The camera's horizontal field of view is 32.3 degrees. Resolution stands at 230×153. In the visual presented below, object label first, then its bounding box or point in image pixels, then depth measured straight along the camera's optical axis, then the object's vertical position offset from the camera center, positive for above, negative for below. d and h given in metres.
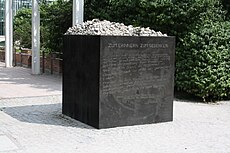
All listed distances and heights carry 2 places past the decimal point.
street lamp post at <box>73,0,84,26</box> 14.38 +1.08
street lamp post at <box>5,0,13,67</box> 22.55 +0.40
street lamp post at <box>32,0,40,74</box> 18.56 +0.11
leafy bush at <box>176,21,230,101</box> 11.04 -0.58
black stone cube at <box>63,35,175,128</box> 7.52 -0.76
